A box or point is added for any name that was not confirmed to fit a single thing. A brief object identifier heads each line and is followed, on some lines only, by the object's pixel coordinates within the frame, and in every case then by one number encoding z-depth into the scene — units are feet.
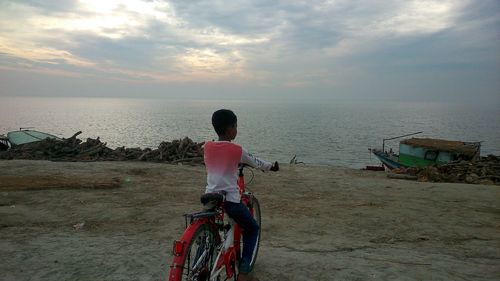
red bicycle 10.10
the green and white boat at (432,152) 73.92
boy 12.18
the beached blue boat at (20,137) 82.99
